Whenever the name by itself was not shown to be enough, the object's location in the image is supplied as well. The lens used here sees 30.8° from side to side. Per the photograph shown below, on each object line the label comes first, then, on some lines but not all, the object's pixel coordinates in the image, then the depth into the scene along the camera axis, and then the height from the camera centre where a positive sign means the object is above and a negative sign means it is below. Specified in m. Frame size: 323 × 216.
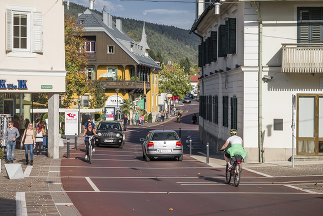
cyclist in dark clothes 26.28 -0.90
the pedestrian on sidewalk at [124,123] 62.47 -1.19
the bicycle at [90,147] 25.89 -1.57
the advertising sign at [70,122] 40.19 -0.71
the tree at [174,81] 130.12 +6.93
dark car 36.78 -1.58
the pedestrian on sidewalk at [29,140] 23.75 -1.17
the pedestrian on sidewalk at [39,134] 28.91 -1.11
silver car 26.53 -1.58
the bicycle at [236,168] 17.56 -1.67
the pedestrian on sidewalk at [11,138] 24.17 -1.10
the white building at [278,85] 25.98 +1.24
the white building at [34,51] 25.89 +2.75
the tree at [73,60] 52.53 +4.67
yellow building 79.19 +6.97
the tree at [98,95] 71.62 +2.08
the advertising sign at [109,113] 69.14 -0.13
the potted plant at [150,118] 85.25 -0.86
